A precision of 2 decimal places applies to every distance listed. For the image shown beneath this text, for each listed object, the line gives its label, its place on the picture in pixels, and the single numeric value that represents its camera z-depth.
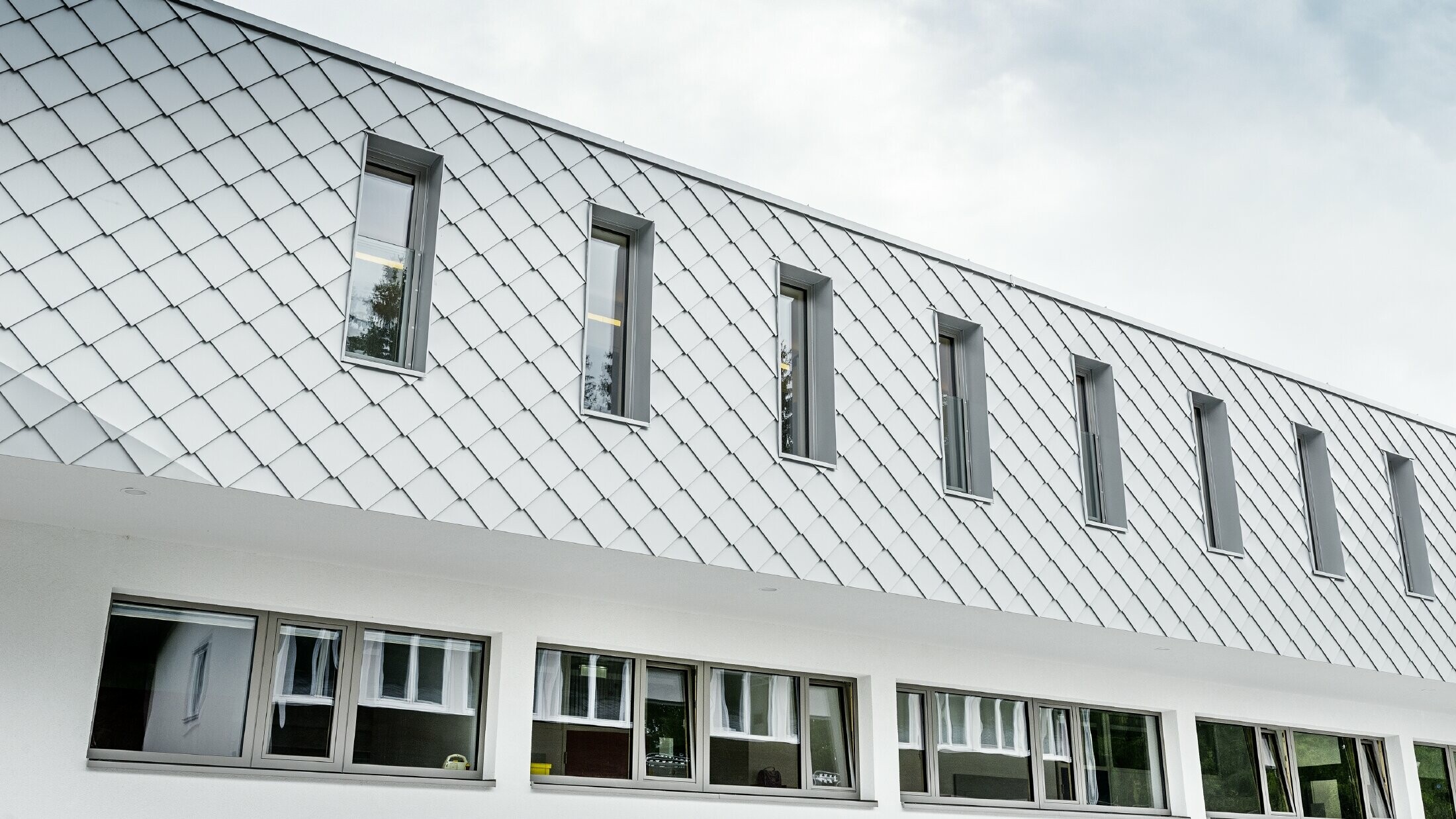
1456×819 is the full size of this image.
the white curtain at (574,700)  6.95
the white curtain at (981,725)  8.56
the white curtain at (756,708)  7.59
